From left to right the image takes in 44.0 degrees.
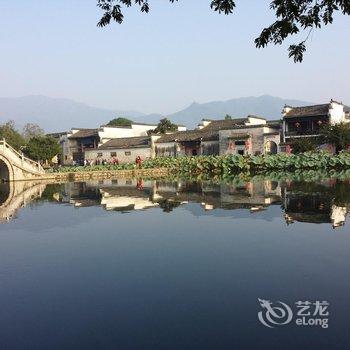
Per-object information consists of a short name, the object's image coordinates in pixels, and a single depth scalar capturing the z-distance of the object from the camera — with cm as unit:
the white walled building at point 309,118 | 4644
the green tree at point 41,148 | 5019
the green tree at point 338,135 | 4200
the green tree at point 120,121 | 8406
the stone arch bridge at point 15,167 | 3356
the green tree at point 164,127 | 6103
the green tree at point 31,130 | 8522
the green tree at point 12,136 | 6091
